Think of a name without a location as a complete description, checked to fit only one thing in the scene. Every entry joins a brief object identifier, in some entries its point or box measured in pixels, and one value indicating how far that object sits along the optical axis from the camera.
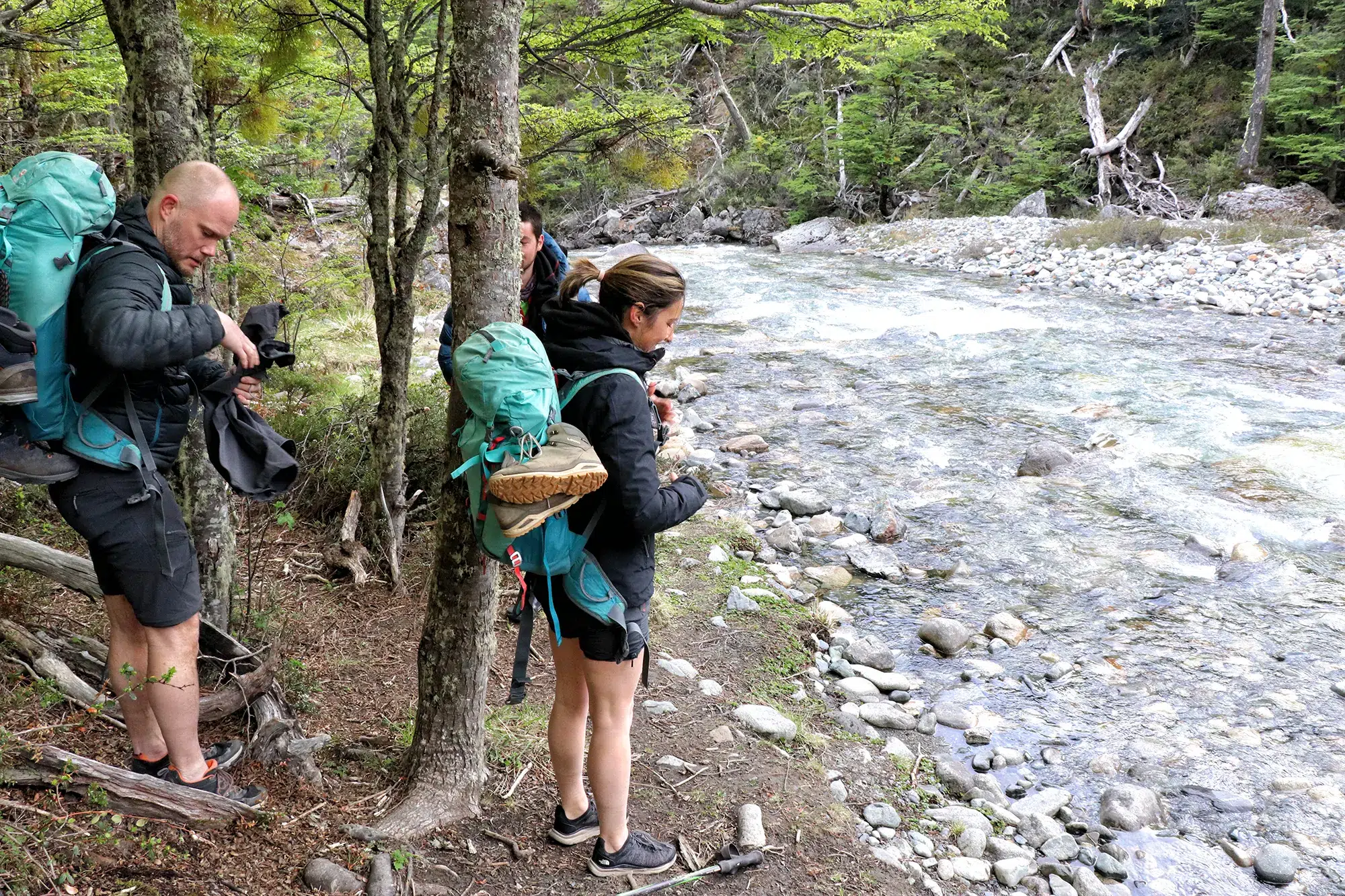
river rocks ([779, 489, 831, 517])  7.14
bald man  2.39
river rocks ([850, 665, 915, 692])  4.83
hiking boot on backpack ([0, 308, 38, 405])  2.20
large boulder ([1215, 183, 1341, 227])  18.17
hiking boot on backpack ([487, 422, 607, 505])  2.28
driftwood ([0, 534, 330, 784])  3.12
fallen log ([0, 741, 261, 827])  2.49
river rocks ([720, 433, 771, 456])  8.69
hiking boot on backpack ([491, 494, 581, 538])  2.34
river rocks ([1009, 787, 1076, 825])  3.94
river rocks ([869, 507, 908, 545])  6.78
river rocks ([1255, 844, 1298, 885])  3.59
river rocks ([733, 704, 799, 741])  4.09
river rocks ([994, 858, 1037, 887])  3.42
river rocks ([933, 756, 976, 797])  3.99
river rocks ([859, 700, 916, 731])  4.48
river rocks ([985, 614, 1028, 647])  5.43
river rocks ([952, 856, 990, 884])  3.41
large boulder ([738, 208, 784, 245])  24.31
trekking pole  3.00
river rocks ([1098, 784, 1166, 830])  3.88
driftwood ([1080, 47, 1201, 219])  20.73
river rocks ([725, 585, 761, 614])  5.37
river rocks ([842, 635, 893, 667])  5.05
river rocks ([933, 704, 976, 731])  4.57
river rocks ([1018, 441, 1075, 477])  7.96
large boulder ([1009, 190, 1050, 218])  21.70
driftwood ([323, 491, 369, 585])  4.79
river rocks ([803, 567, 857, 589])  6.12
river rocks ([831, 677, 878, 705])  4.71
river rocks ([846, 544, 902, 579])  6.26
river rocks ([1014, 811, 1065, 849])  3.73
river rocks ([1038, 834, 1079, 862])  3.63
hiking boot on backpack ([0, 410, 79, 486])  2.35
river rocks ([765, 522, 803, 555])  6.59
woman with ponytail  2.58
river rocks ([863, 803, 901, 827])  3.61
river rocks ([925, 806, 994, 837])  3.71
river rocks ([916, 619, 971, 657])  5.29
